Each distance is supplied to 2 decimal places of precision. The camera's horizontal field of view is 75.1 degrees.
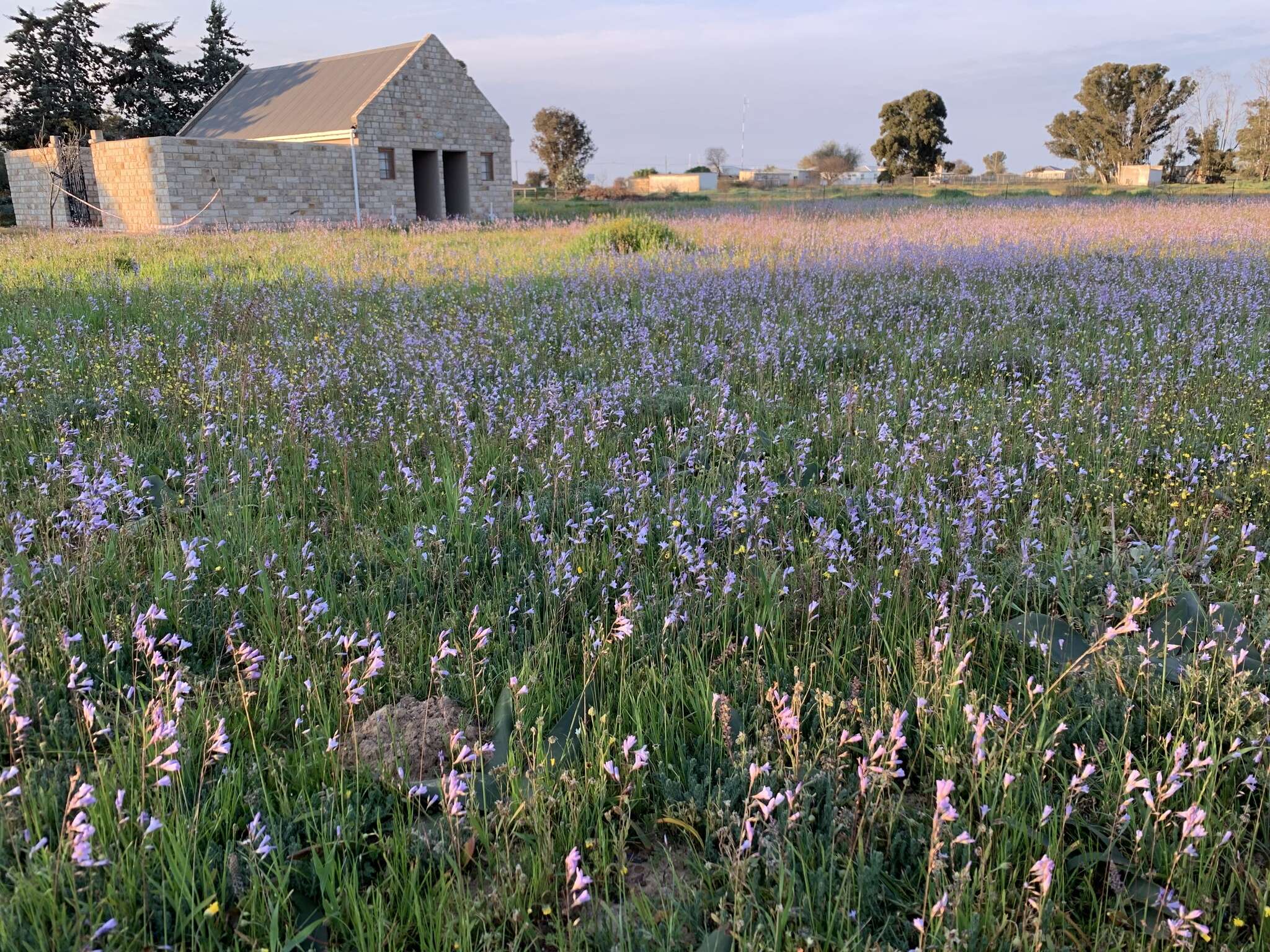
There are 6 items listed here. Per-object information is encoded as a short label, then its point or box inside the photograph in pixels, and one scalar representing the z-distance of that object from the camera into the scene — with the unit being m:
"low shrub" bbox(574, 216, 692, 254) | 14.24
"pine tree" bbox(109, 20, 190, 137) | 43.94
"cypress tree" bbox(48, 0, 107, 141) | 41.97
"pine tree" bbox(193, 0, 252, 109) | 46.88
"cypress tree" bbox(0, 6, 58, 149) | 41.28
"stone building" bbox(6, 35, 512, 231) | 25.36
